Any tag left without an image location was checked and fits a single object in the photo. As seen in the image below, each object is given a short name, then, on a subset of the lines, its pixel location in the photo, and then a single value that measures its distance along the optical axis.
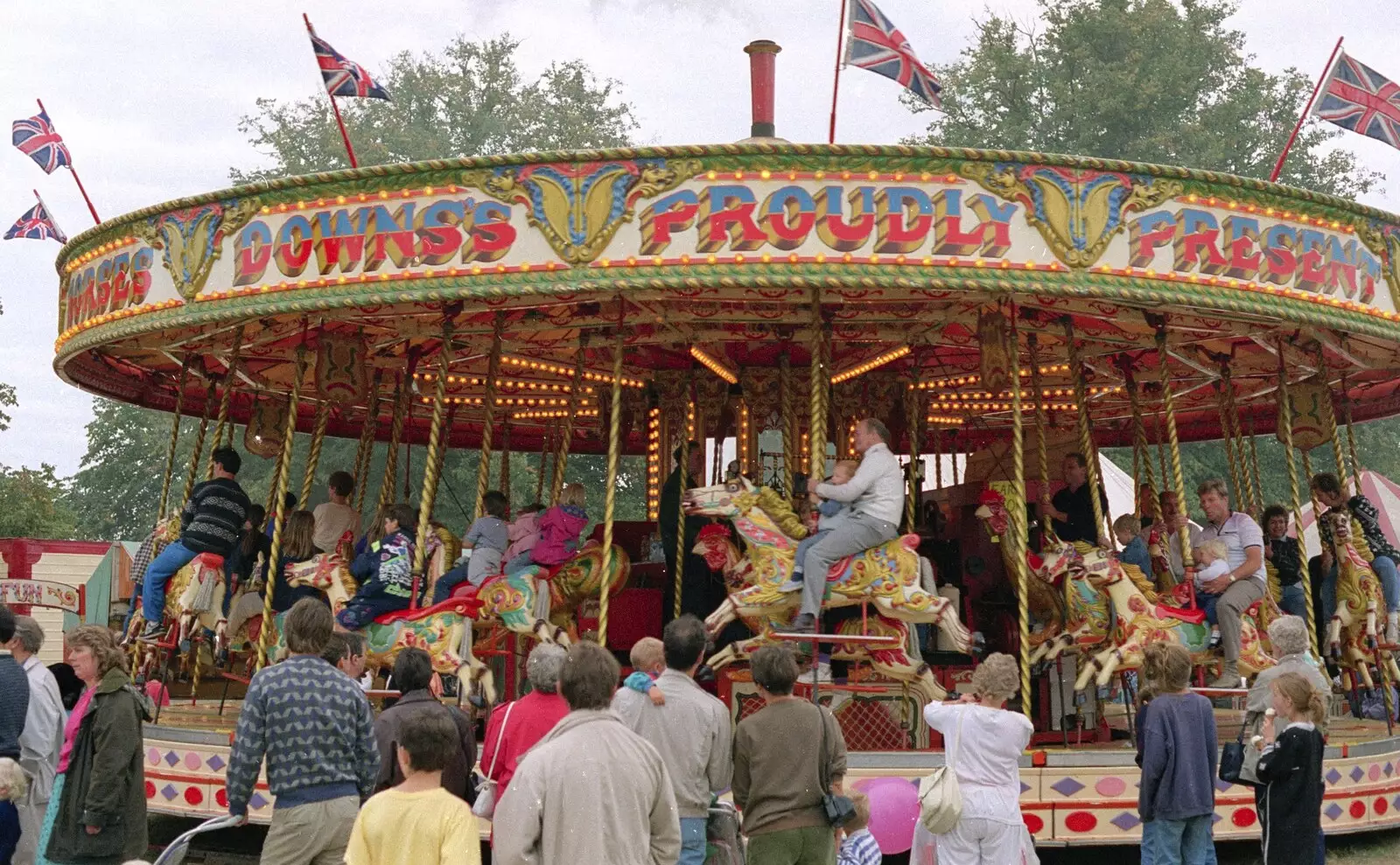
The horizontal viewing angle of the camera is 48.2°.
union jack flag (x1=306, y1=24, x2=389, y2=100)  12.84
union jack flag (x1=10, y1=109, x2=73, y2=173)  13.97
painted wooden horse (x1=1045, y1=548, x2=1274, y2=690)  10.89
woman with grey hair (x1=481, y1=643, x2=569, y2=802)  6.42
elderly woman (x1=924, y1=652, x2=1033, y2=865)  6.71
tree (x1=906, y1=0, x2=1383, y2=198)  40.44
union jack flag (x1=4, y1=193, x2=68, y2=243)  15.29
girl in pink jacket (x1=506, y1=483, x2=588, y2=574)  11.64
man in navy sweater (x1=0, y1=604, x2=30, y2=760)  7.25
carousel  9.97
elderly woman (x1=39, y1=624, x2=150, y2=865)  6.64
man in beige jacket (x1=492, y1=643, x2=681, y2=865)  4.79
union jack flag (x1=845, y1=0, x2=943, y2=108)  11.60
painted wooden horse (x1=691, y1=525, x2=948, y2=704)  10.51
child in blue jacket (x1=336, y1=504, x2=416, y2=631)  11.31
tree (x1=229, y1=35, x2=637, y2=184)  48.44
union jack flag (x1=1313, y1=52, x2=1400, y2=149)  12.41
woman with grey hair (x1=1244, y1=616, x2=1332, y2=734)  7.51
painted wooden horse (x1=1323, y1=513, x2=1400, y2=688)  12.67
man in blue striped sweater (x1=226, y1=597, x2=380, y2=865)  5.88
